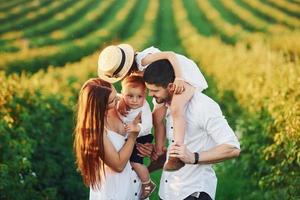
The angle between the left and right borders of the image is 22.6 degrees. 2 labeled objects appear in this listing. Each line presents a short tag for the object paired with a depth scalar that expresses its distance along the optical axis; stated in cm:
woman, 419
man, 402
